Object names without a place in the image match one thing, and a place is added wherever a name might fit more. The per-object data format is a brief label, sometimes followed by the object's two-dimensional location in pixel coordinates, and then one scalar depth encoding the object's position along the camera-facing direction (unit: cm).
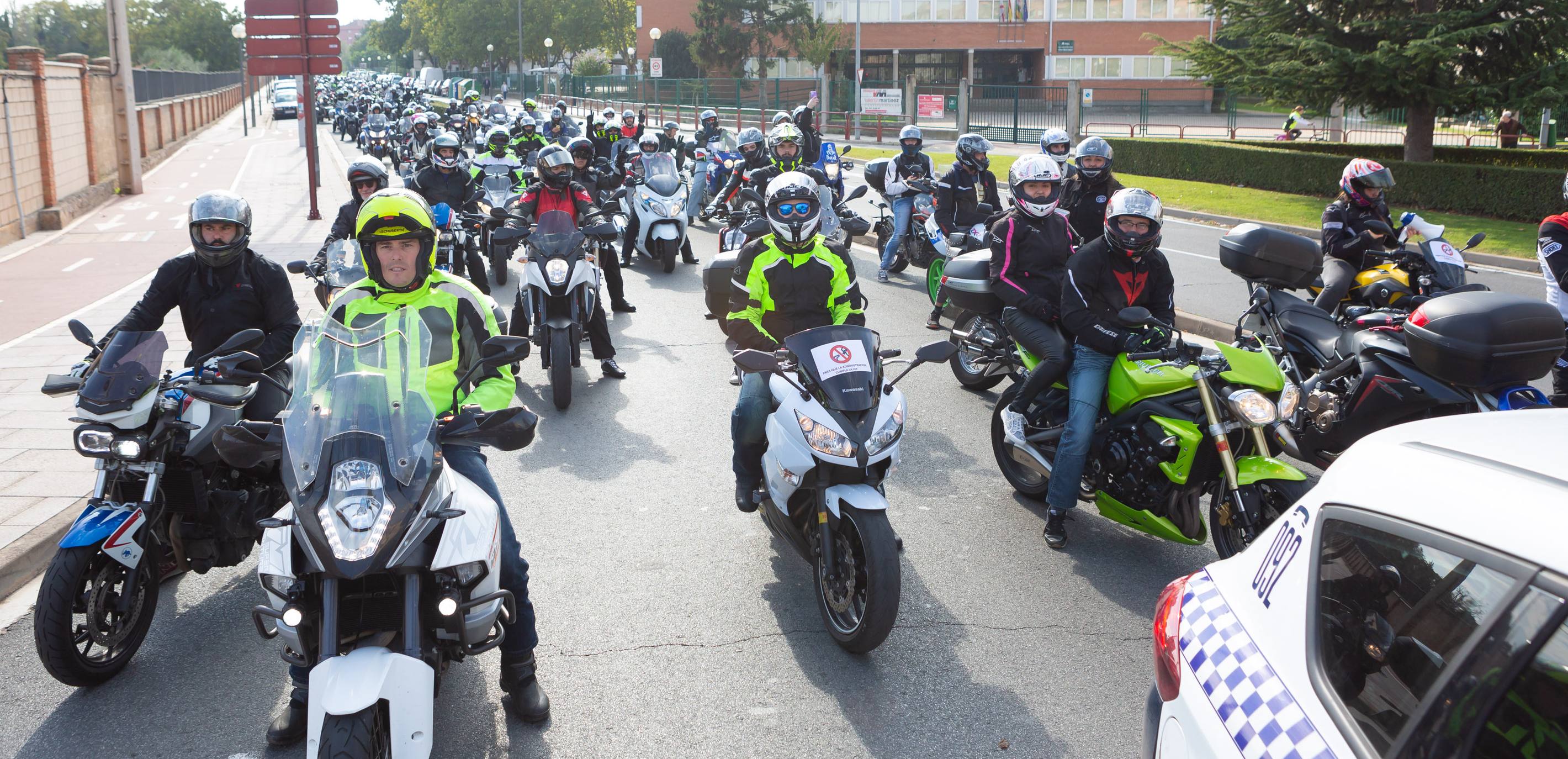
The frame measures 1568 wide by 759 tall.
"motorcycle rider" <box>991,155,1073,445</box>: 675
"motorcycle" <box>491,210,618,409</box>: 930
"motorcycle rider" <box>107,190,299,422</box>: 550
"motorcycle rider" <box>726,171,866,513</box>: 579
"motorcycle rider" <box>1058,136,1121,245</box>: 1027
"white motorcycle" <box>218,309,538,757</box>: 330
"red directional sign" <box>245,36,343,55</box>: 2123
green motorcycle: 514
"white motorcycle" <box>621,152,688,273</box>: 1564
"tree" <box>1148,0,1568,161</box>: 2138
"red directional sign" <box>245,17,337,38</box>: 2081
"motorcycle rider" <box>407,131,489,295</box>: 1350
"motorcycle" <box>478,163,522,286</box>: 1484
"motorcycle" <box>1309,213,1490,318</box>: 827
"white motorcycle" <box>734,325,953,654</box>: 467
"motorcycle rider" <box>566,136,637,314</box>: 1238
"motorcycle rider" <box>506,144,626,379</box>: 1129
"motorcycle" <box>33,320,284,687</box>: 437
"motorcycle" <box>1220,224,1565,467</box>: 534
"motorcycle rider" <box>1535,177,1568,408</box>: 753
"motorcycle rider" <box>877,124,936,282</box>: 1438
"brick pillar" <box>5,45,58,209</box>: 2128
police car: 191
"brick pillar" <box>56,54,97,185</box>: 2550
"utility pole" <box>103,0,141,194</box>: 2567
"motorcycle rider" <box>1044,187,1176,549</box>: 599
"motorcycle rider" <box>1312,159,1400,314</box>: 880
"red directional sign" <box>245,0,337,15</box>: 2081
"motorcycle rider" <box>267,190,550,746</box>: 417
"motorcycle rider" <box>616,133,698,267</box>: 1627
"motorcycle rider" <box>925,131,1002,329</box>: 1255
